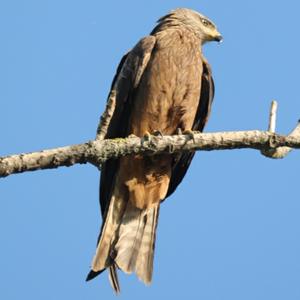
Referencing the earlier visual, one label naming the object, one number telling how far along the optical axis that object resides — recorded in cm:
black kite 1337
